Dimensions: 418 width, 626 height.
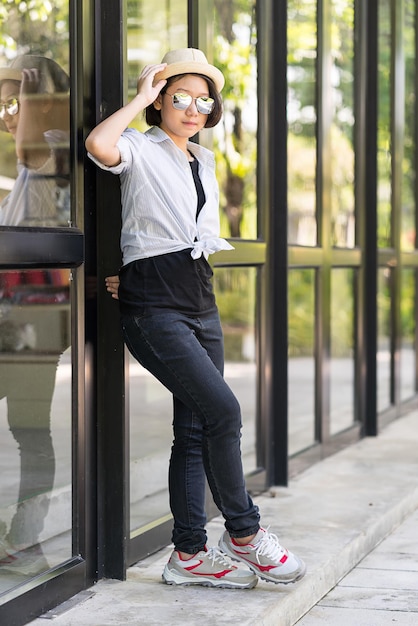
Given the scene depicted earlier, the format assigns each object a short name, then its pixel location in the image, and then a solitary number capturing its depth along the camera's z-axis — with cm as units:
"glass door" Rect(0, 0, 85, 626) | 661
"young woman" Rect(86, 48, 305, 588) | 664
